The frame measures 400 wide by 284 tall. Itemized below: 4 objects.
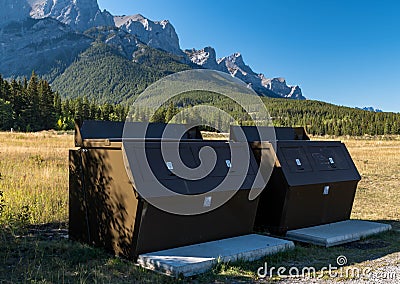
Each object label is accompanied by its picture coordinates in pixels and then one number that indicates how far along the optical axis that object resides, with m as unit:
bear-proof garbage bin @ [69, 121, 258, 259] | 6.12
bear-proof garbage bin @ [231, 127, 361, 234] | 8.19
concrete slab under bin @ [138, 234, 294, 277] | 5.71
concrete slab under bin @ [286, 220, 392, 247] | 7.84
